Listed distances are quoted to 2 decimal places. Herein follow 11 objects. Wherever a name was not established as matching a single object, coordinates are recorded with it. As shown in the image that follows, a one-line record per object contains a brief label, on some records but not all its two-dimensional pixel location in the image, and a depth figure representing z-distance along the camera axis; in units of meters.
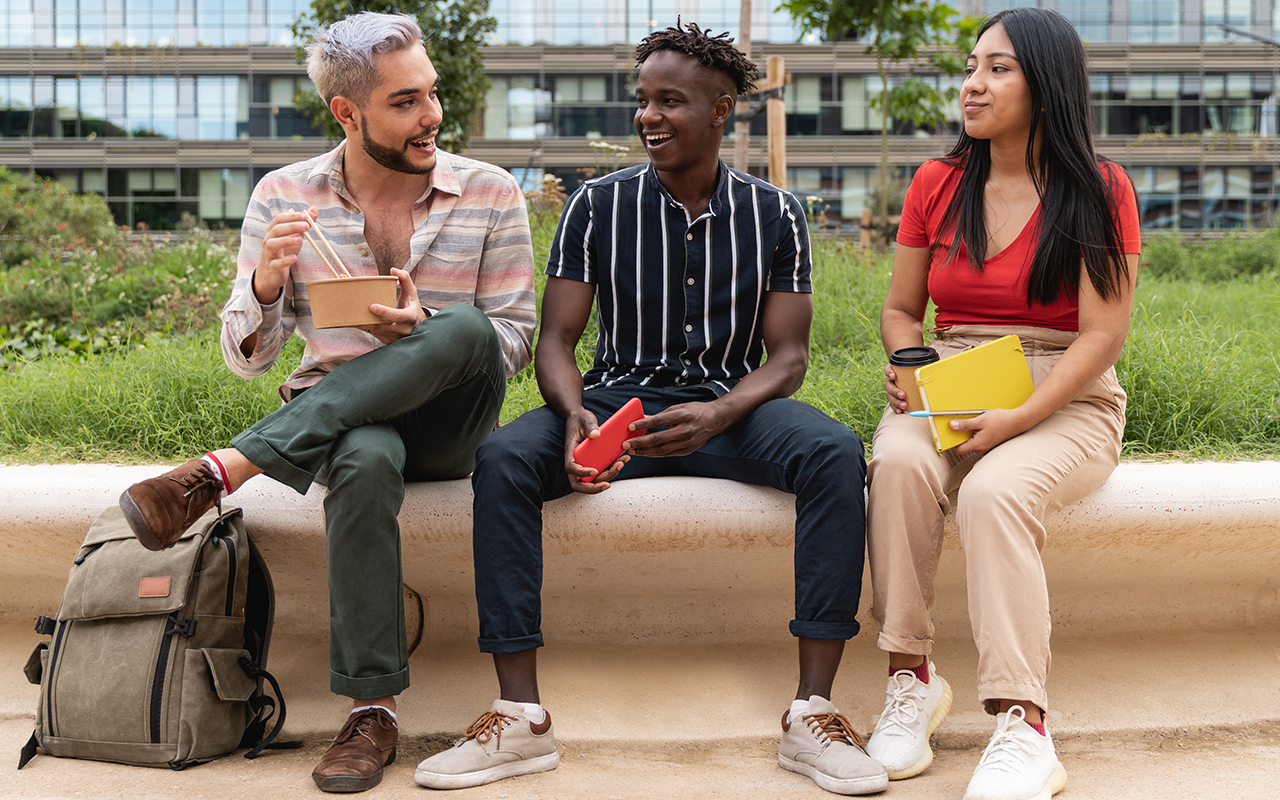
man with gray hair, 2.18
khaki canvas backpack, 2.22
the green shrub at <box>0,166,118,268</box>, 11.80
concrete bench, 2.49
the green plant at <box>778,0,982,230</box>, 7.55
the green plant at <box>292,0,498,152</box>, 9.50
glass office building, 31.34
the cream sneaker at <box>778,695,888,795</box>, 2.10
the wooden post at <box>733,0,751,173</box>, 5.97
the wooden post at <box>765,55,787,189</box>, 5.88
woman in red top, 2.08
